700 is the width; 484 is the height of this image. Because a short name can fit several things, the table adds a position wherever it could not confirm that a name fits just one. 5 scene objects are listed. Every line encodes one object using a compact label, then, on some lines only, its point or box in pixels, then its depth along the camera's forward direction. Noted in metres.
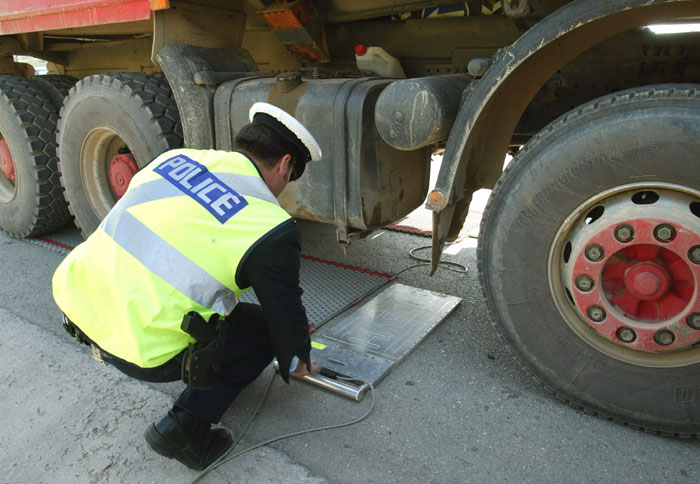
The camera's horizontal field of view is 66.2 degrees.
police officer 1.88
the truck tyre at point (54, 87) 4.57
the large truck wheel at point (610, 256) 1.91
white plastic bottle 3.45
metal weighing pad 2.59
